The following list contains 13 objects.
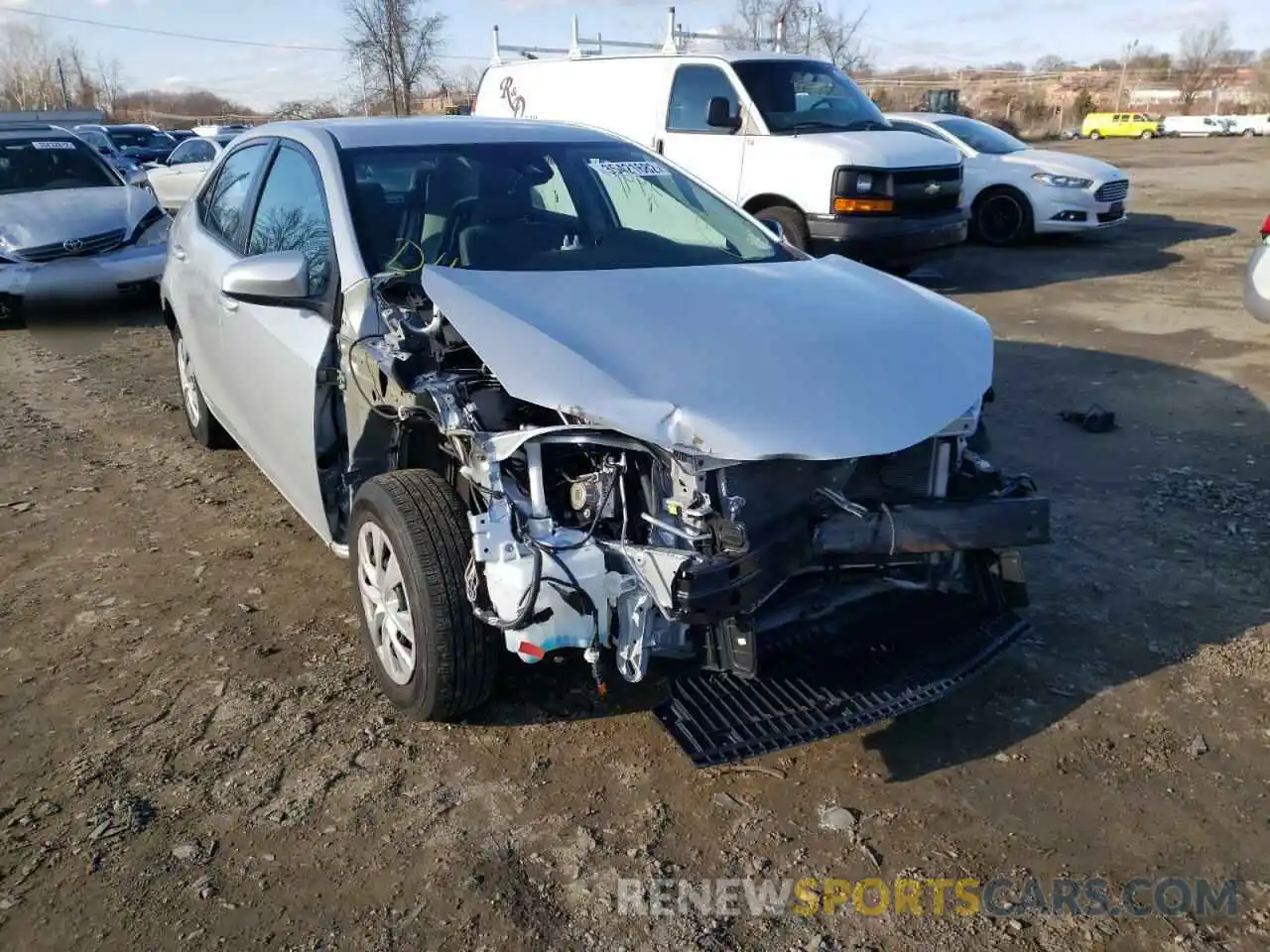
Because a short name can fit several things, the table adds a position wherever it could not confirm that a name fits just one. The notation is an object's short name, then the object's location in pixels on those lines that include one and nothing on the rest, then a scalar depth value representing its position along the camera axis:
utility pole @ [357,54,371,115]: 27.64
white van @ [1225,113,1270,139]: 48.25
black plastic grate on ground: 2.72
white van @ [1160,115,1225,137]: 49.06
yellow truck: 48.88
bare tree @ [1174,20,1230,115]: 68.32
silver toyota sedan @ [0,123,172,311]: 8.64
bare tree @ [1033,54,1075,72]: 91.86
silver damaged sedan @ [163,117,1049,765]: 2.71
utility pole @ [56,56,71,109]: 63.83
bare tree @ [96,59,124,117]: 74.81
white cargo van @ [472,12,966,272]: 9.13
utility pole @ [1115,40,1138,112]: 63.28
